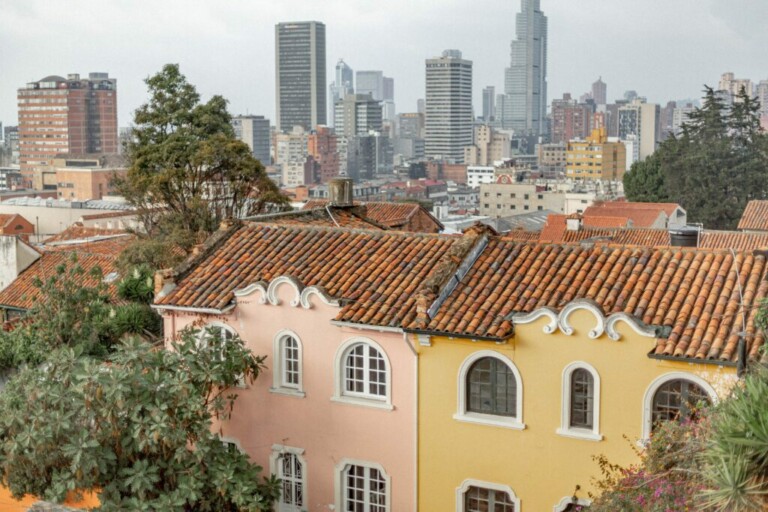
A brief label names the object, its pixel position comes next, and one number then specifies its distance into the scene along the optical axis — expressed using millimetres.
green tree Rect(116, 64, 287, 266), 34500
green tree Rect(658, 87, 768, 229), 82750
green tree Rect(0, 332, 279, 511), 18078
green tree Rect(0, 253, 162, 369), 26125
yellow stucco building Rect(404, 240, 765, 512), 17281
